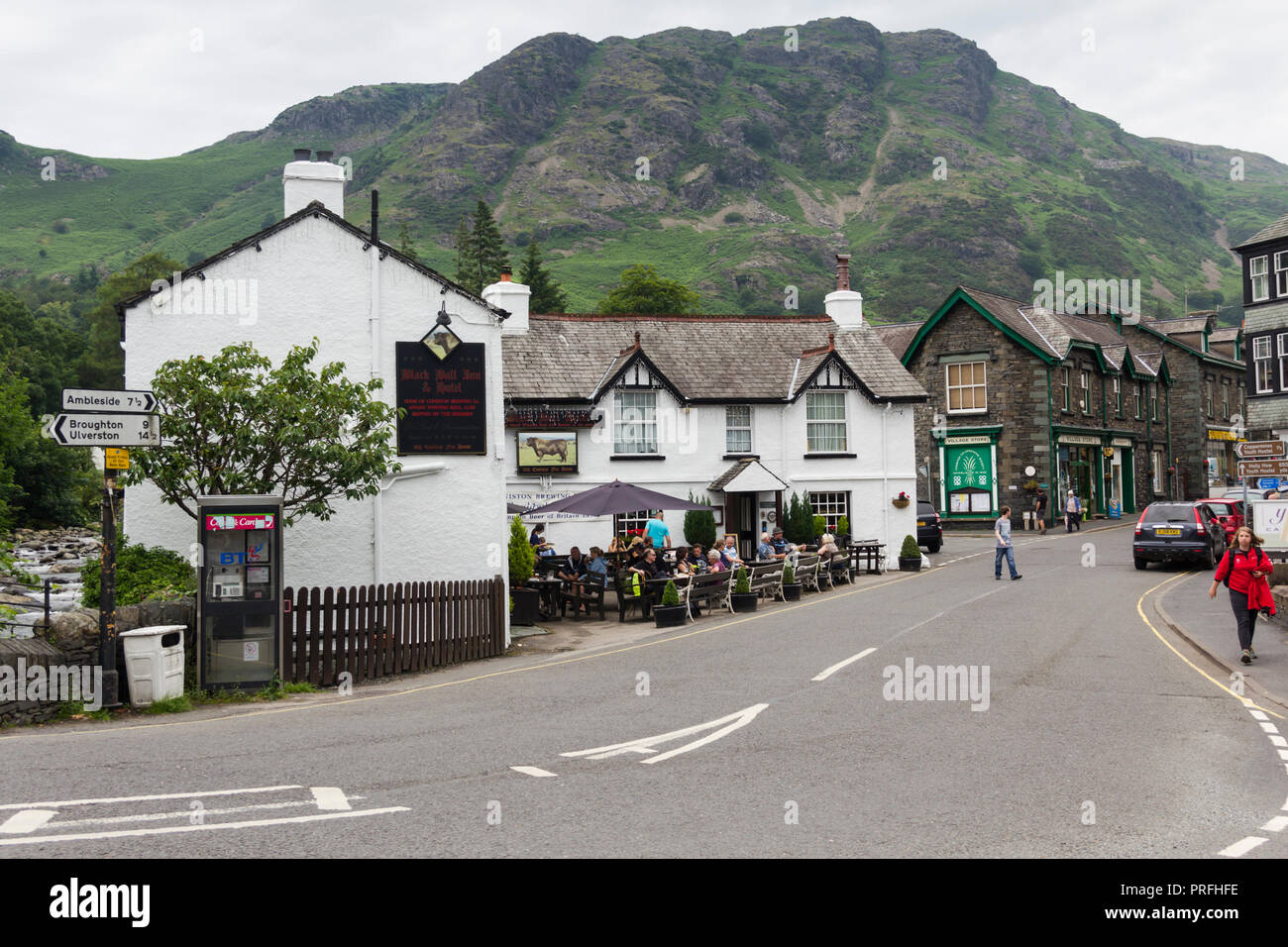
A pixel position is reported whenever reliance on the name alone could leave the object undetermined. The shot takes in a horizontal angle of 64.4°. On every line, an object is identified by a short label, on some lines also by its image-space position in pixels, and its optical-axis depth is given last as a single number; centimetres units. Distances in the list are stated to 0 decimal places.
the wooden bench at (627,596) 2097
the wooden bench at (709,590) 2081
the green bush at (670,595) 1986
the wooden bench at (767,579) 2265
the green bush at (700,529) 2930
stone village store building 4366
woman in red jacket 1413
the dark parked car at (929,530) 3403
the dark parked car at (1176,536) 2750
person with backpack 4125
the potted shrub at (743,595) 2186
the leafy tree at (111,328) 8838
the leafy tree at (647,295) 8144
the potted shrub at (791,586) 2377
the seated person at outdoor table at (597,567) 2174
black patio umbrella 2222
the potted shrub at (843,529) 3062
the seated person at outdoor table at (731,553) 2354
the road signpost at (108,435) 1146
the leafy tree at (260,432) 1441
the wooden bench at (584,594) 2161
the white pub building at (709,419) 2873
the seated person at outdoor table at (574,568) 2278
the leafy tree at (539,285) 8925
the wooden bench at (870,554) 2881
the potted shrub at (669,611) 1983
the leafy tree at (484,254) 9438
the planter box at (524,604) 1966
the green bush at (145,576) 1427
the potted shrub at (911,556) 2962
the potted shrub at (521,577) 1969
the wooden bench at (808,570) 2452
